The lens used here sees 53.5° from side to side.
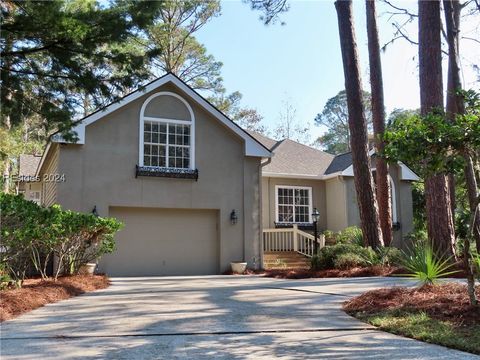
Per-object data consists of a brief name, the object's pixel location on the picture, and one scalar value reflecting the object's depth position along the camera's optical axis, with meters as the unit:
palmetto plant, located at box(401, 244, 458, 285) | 7.20
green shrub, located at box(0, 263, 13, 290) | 8.47
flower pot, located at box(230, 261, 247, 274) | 15.15
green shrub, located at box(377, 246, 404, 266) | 12.81
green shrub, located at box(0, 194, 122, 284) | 7.63
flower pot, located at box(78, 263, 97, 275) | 12.21
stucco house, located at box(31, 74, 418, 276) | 14.18
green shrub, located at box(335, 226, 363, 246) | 15.82
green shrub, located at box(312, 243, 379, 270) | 12.72
